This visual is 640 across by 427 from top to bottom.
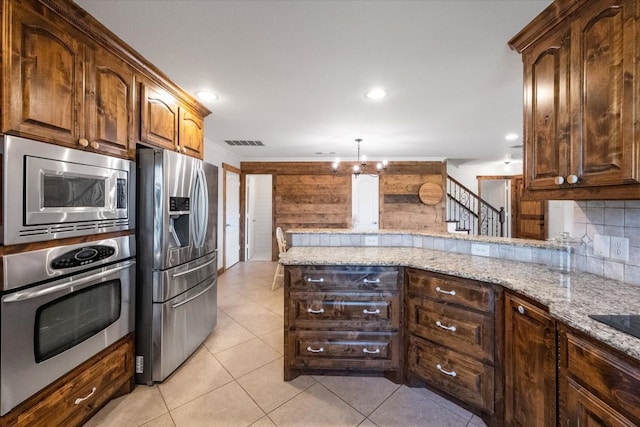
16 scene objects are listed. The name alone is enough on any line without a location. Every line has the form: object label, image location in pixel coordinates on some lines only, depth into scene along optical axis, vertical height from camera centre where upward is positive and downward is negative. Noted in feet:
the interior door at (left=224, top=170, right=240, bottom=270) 17.24 -0.51
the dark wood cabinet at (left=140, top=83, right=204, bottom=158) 6.56 +2.50
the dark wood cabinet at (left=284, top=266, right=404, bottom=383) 6.35 -2.49
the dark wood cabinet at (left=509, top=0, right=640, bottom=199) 3.56 +1.75
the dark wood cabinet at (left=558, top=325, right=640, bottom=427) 2.76 -1.94
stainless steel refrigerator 6.24 -1.19
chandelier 18.92 +3.25
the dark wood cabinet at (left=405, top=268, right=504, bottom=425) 5.06 -2.58
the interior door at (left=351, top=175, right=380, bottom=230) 19.74 +0.89
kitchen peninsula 3.22 -1.87
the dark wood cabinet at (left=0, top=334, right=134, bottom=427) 4.09 -3.19
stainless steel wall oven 3.81 -1.65
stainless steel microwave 3.81 +0.34
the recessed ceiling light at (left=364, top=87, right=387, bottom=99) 7.86 +3.60
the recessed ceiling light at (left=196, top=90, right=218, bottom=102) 8.07 +3.62
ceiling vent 14.34 +3.87
